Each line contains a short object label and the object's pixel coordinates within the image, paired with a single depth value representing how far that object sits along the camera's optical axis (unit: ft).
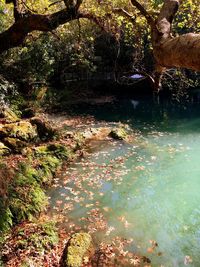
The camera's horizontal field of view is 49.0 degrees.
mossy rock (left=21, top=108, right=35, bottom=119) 39.31
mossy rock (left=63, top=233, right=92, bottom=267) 15.28
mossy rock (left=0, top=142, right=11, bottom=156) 25.97
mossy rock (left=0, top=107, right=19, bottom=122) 33.82
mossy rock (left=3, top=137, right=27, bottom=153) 27.10
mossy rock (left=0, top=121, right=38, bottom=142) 28.73
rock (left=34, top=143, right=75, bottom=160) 27.55
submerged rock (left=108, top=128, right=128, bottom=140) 35.77
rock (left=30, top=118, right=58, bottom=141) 32.03
